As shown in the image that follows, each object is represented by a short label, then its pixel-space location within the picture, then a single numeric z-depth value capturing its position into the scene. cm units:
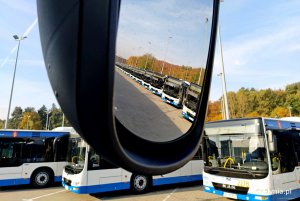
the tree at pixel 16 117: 8600
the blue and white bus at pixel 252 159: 745
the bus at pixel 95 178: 942
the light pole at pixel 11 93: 1959
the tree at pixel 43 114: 7910
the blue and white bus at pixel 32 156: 1103
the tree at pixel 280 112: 5378
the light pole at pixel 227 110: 1567
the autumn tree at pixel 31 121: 6669
